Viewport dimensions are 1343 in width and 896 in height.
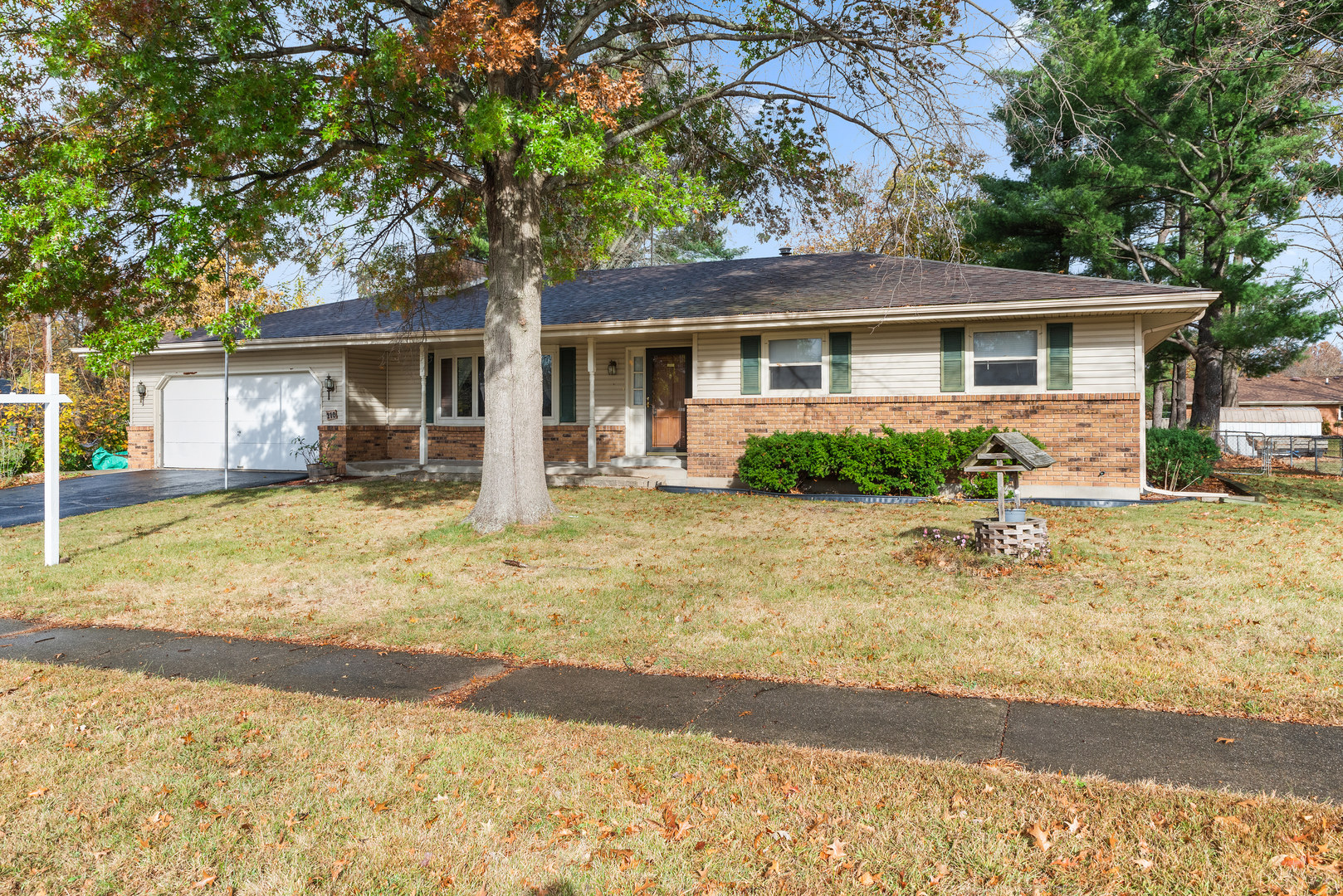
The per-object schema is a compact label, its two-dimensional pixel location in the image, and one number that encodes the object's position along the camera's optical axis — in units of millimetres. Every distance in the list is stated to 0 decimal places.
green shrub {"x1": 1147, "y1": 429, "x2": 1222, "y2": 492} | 13883
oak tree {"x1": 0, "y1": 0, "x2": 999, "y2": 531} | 8484
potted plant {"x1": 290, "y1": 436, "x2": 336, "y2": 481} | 16328
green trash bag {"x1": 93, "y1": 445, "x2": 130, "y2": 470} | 19984
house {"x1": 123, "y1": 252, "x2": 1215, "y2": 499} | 12703
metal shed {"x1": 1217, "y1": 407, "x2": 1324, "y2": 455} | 30395
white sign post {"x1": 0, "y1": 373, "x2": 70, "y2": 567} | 8219
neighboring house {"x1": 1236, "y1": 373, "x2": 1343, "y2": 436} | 43094
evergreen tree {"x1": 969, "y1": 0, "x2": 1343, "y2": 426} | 16656
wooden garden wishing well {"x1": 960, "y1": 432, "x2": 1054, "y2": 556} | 7828
